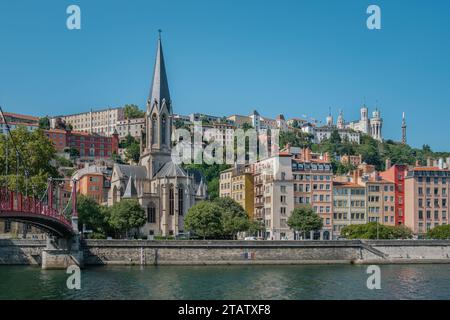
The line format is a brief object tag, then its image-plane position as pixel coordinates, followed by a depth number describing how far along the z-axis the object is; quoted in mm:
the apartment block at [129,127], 190500
